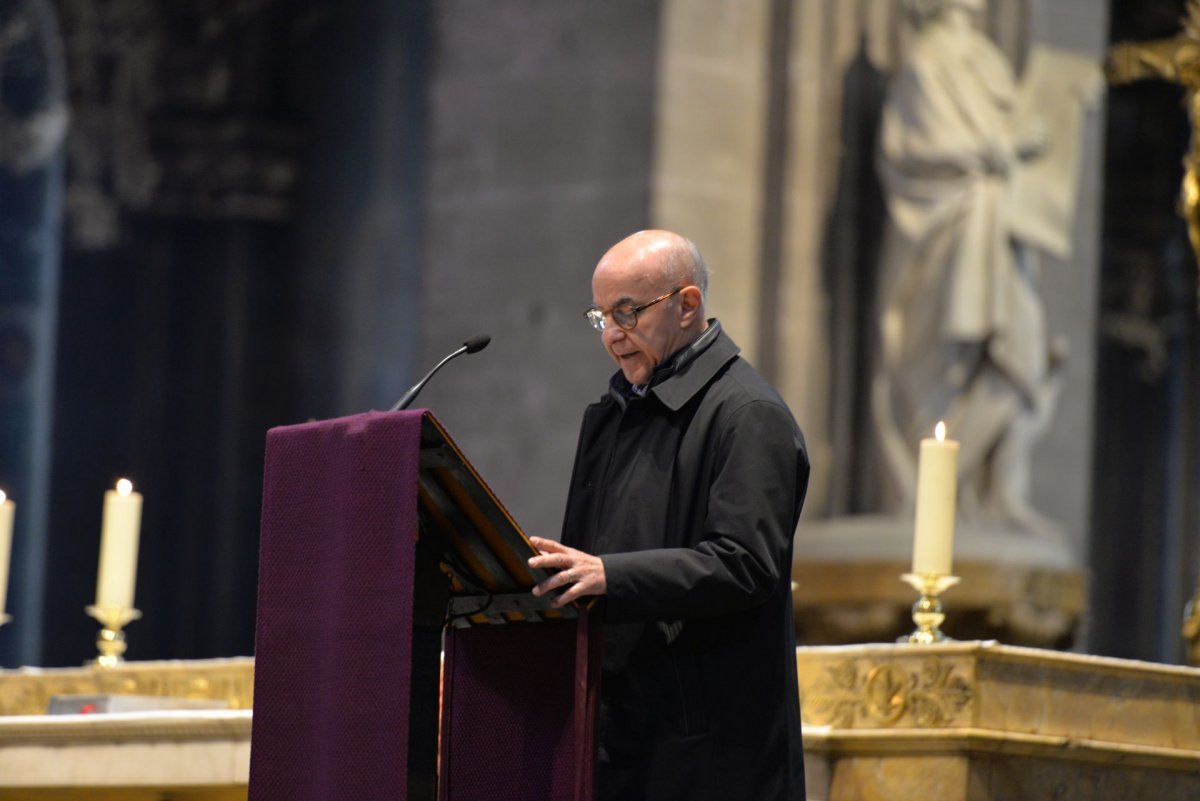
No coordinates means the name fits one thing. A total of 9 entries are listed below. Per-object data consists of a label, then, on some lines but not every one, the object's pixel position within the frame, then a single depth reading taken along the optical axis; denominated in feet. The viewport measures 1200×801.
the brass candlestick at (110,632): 41.81
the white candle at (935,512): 33.17
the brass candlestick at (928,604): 33.09
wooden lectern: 23.76
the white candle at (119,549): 41.81
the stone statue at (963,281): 58.95
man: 23.62
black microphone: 24.11
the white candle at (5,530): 42.22
